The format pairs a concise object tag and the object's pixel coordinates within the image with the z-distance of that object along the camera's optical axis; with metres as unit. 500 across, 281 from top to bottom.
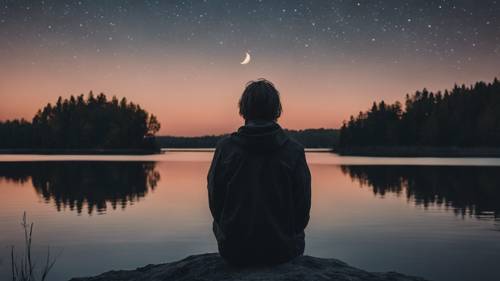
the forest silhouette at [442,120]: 112.12
